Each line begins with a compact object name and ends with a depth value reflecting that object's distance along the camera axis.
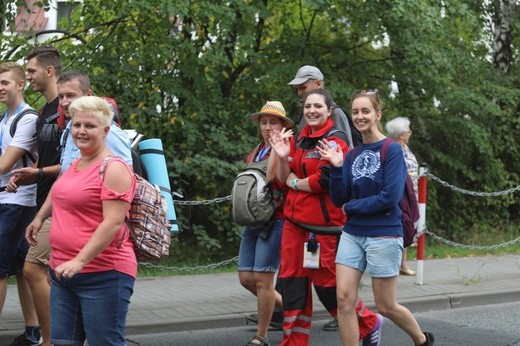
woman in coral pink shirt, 7.46
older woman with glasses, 17.51
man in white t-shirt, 10.92
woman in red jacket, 10.26
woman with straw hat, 11.36
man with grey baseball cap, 10.92
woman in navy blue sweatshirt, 9.57
